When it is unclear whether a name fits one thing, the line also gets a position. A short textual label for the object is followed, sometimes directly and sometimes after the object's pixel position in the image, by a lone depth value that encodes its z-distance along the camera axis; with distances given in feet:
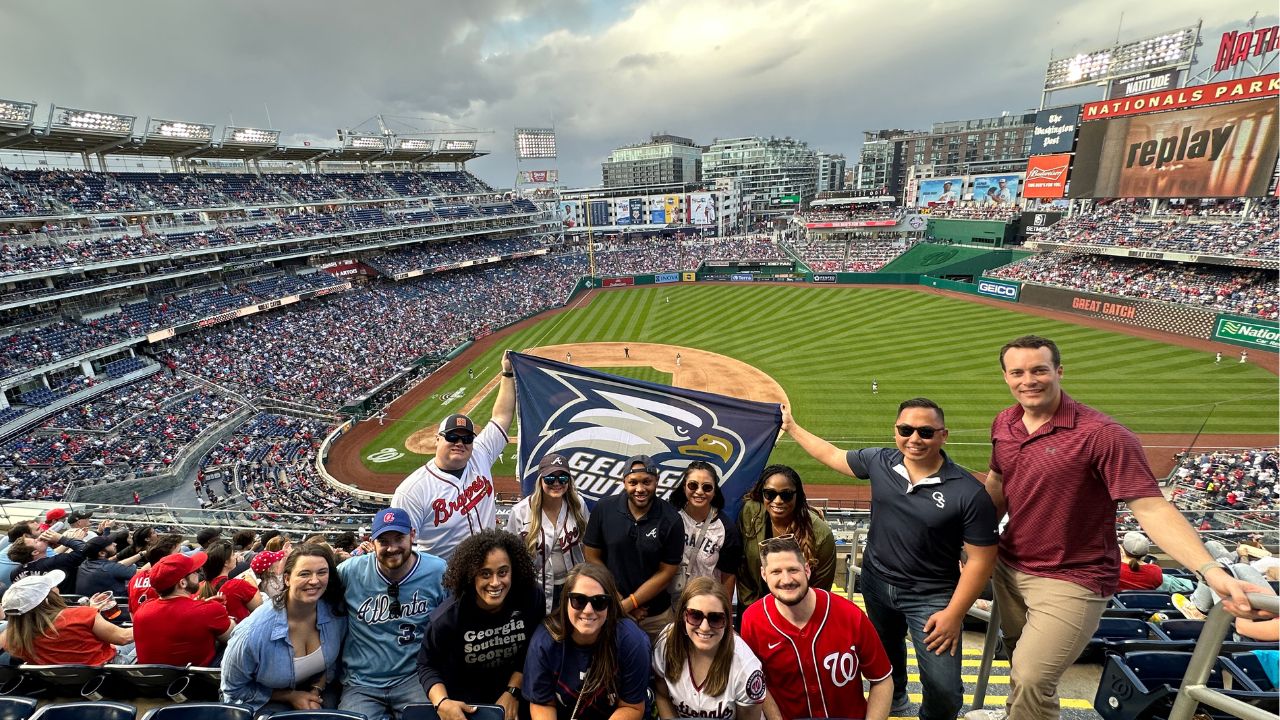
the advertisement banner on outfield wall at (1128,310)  103.65
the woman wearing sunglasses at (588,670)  10.96
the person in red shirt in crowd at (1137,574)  20.16
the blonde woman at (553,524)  15.66
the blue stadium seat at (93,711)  11.64
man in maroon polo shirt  10.41
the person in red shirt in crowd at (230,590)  17.92
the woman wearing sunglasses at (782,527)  14.55
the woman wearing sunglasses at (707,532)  14.94
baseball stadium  29.14
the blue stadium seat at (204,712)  11.46
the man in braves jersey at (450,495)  16.47
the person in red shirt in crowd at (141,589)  16.87
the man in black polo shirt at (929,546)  11.23
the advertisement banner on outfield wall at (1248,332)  92.43
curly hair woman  11.43
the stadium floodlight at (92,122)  111.45
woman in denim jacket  12.35
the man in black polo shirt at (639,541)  14.39
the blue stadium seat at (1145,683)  11.60
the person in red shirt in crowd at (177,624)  14.60
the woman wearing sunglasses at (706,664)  10.39
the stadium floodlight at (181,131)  130.31
